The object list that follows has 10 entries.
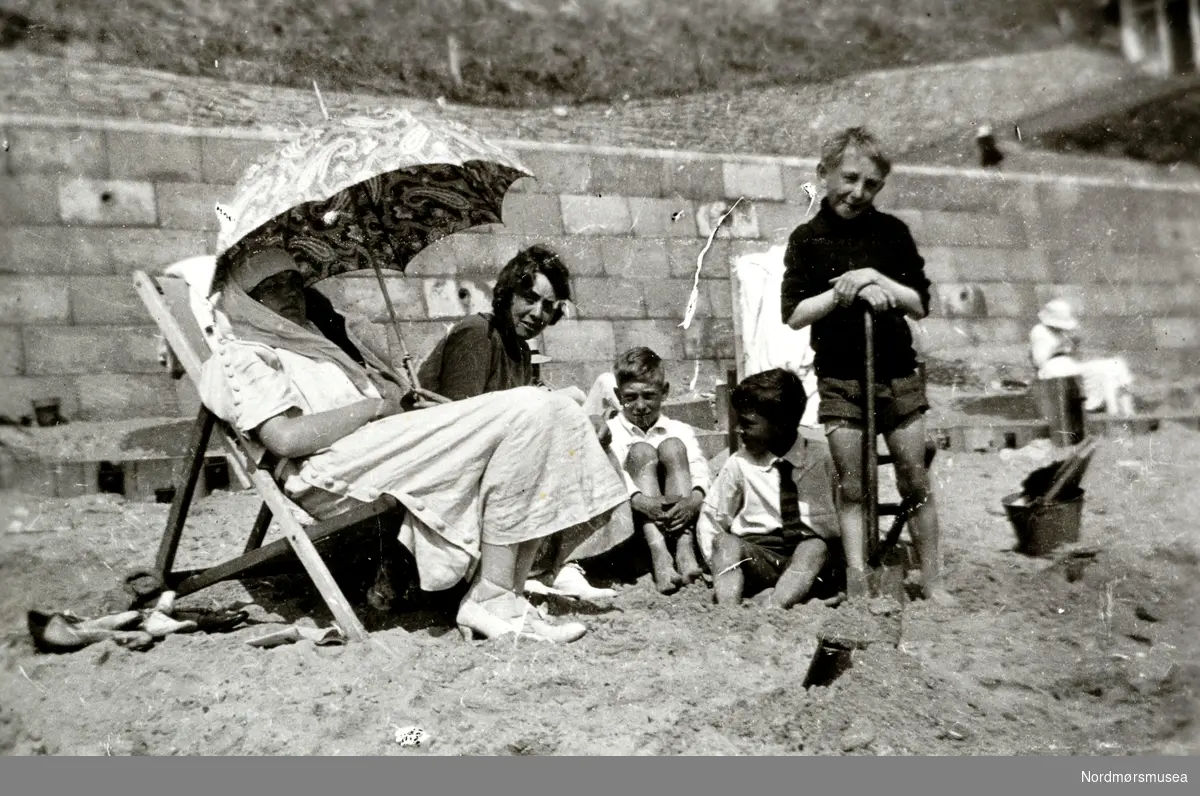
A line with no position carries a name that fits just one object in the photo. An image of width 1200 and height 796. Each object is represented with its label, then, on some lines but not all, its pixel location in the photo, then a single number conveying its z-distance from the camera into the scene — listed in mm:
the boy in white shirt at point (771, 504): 3959
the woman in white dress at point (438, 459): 3438
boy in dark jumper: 3744
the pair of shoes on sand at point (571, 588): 3924
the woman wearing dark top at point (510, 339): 3959
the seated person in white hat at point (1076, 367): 7207
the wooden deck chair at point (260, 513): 3445
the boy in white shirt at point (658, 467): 4219
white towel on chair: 6496
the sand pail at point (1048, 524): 4395
